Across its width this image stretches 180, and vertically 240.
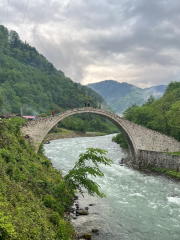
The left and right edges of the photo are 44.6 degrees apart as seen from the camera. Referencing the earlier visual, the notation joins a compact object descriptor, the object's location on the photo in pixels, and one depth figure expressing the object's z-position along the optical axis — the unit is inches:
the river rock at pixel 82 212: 518.8
